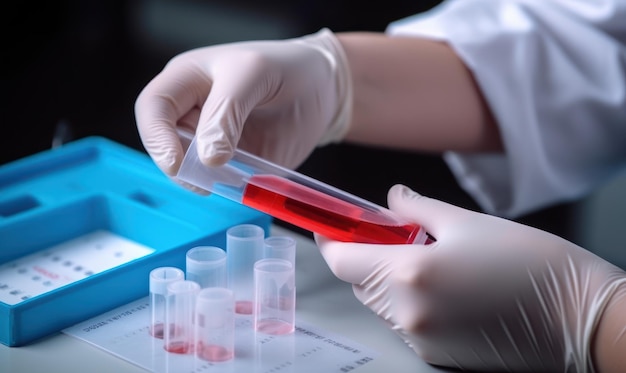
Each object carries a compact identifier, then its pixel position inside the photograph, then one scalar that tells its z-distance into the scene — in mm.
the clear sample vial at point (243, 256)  783
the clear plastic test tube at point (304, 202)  761
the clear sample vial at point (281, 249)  776
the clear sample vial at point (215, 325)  726
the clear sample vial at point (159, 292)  738
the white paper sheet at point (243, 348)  725
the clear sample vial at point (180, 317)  734
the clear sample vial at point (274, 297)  756
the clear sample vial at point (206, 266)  754
